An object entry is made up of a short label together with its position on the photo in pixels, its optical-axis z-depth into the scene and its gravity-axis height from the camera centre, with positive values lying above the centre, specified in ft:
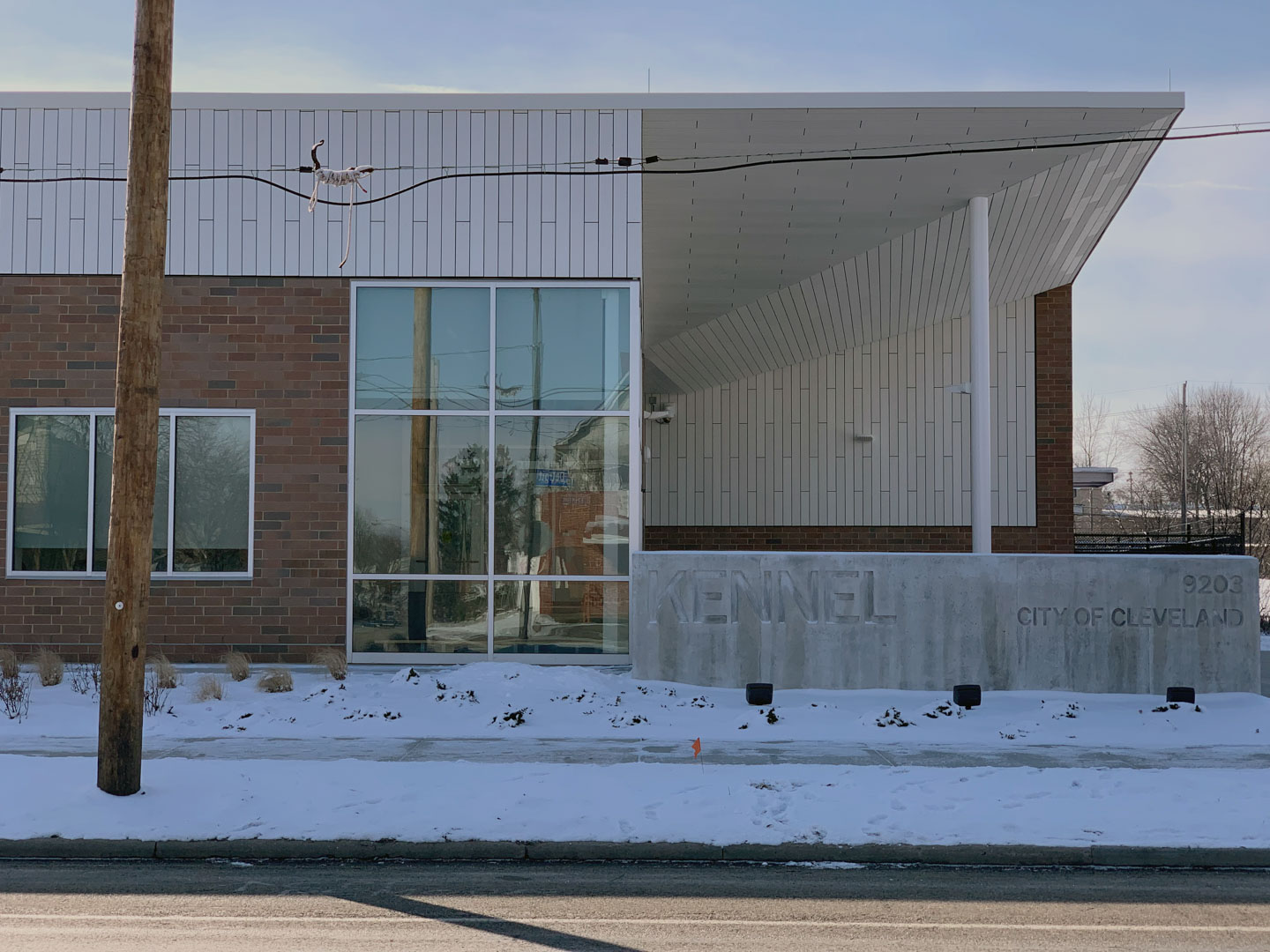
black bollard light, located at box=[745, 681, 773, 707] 40.45 -5.19
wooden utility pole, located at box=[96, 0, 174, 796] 26.40 +2.61
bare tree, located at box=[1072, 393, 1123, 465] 350.46 +27.89
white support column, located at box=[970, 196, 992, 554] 52.03 +6.28
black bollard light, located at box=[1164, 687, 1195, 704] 40.45 -5.11
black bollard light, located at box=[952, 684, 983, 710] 39.96 -5.11
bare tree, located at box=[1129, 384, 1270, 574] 201.98 +18.76
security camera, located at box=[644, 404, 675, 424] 77.19 +8.79
